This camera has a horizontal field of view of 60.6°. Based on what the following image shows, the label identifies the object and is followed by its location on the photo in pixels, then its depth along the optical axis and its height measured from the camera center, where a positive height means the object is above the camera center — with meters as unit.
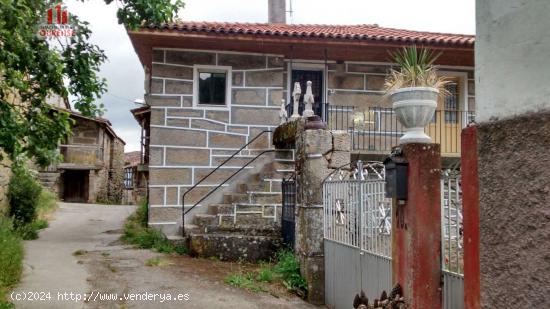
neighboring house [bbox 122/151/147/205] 29.30 -0.29
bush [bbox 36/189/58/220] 13.70 -0.86
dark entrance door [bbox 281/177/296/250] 7.67 -0.49
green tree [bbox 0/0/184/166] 4.54 +1.18
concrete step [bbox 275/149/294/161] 9.94 +0.62
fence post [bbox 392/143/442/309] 3.33 -0.33
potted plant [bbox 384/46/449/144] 3.57 +0.69
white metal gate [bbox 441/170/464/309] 3.12 -0.40
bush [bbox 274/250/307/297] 6.26 -1.26
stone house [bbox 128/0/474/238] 10.27 +2.18
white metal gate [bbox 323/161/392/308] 4.43 -0.54
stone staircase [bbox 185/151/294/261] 7.98 -0.74
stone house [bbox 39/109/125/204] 26.02 +0.70
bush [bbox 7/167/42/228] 11.29 -0.48
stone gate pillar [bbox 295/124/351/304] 6.05 -0.13
